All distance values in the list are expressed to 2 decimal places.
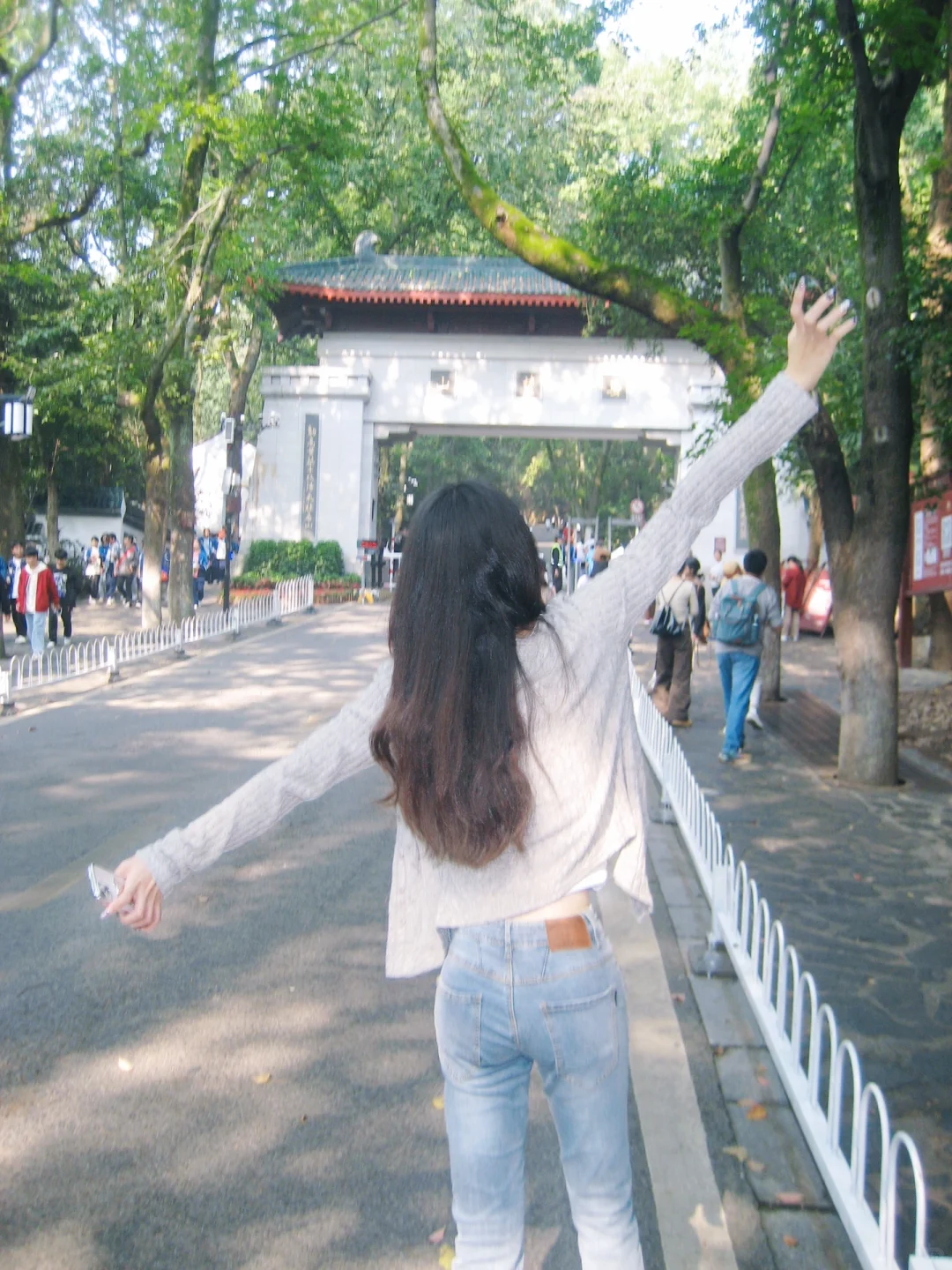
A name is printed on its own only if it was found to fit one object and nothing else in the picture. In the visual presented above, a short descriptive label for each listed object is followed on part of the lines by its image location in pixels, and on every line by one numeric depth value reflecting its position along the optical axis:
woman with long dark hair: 2.09
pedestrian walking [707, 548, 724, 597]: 28.20
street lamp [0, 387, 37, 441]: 16.22
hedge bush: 32.34
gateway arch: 32.94
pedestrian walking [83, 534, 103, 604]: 30.69
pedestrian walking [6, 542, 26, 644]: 17.62
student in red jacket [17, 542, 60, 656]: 16.73
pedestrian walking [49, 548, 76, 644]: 20.38
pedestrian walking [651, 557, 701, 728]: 12.06
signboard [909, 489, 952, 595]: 11.38
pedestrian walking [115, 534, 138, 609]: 30.03
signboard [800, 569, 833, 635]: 24.20
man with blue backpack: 10.38
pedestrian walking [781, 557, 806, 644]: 22.88
